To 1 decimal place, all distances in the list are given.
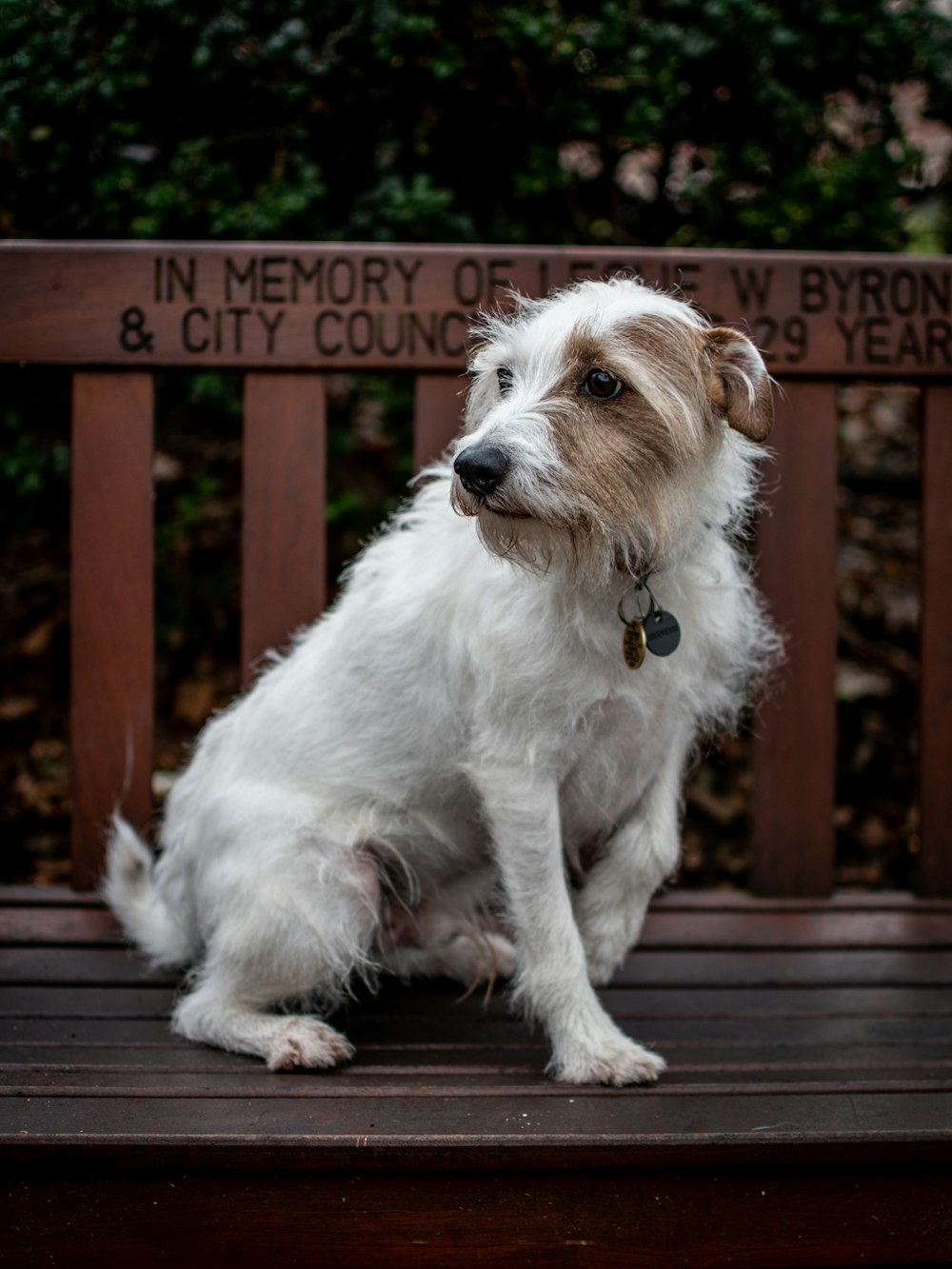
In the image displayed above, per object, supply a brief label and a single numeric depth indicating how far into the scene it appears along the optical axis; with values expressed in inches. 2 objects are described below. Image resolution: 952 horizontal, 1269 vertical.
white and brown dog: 71.3
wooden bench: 69.1
